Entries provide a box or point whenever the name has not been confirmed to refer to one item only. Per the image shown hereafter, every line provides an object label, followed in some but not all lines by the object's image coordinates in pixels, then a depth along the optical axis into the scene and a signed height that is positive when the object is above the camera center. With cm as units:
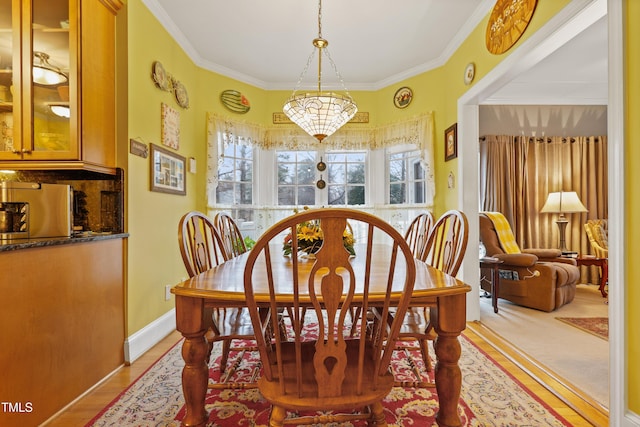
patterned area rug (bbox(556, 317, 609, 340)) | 279 -99
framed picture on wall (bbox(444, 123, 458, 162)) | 326 +73
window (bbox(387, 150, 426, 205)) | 399 +45
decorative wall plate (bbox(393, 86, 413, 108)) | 396 +142
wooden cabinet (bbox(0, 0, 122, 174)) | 192 +78
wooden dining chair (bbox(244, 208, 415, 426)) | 95 -39
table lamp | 447 +12
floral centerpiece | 193 -15
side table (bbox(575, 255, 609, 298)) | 393 -58
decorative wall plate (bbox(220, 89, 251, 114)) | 388 +136
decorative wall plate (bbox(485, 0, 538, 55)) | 216 +134
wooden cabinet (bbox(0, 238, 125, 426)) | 143 -55
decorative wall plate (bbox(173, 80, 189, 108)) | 307 +115
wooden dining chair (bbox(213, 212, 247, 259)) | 227 -13
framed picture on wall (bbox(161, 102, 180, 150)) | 280 +78
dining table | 114 -37
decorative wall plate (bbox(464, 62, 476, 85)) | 292 +127
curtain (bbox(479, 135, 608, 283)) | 479 +49
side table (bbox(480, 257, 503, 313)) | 340 -66
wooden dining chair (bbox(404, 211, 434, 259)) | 224 -13
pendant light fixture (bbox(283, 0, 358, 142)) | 243 +79
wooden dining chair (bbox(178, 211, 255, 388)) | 148 -50
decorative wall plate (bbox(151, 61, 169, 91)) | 262 +114
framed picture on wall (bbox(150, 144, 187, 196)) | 264 +38
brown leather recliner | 336 -64
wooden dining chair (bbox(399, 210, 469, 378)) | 149 -24
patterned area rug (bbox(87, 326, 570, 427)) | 159 -98
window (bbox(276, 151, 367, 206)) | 436 +50
